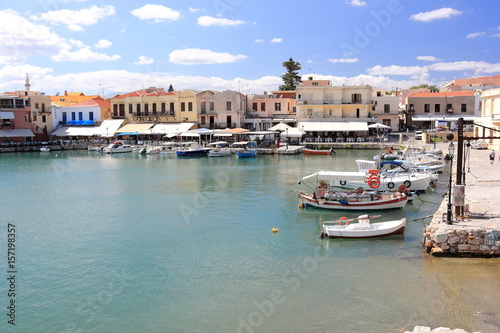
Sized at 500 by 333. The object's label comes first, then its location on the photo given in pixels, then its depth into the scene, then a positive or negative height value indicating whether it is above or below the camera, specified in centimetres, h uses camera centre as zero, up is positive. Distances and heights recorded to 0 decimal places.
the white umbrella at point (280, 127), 5697 +5
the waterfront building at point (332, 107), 5891 +264
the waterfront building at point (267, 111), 6359 +237
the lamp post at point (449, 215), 1485 -301
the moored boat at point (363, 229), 1706 -394
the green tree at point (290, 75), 8543 +995
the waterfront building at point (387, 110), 6094 +213
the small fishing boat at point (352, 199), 2158 -354
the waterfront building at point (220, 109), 6225 +274
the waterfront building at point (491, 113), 3809 +97
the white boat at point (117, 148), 5772 -239
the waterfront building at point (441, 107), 5934 +239
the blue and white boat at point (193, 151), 5303 -261
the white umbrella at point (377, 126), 5526 -1
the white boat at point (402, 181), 2611 -327
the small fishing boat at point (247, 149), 4991 -239
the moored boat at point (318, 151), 4938 -274
